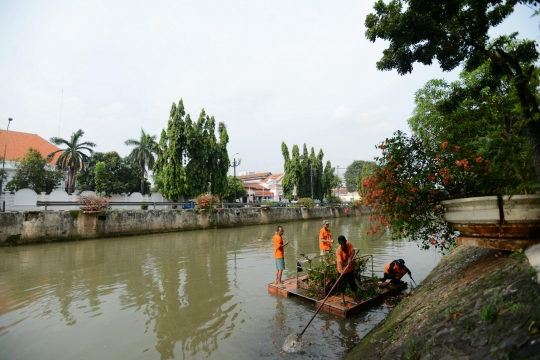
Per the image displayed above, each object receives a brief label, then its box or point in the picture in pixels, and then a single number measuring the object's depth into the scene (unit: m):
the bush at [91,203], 19.84
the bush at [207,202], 26.03
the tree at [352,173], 84.38
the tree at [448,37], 4.78
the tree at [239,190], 47.57
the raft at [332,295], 6.14
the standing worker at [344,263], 6.39
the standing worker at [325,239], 9.38
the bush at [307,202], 38.78
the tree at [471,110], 6.65
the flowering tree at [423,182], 4.62
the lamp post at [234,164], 35.19
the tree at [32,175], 30.83
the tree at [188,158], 29.08
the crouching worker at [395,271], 7.85
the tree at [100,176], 33.46
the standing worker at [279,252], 8.14
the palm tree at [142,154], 45.50
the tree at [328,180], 53.28
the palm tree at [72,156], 36.62
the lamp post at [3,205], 19.40
